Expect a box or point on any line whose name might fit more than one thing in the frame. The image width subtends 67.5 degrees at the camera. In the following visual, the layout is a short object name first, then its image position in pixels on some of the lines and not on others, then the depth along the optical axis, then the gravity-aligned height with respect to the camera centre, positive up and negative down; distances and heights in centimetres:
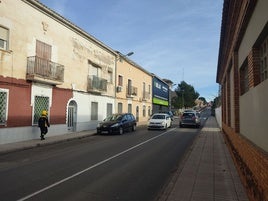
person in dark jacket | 1173 -74
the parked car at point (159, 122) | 1862 -99
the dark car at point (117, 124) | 1518 -102
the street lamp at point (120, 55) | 2212 +634
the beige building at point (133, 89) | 2292 +292
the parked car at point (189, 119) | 2065 -76
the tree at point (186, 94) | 6098 +541
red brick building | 344 +53
